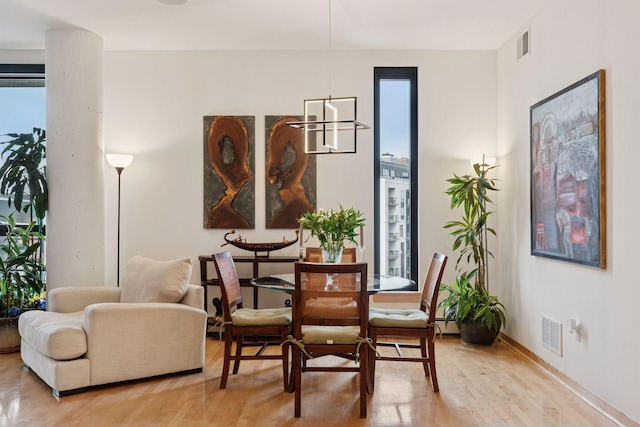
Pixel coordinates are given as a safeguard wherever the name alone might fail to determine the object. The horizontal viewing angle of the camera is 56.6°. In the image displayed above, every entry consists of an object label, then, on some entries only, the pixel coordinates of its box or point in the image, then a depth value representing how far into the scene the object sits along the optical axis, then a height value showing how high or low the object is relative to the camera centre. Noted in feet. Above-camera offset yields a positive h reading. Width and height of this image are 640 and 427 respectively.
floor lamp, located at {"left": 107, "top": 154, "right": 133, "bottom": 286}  18.67 +1.79
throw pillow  14.87 -1.66
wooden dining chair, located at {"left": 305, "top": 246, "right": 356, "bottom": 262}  16.29 -1.04
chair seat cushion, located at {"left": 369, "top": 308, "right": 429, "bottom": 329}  12.96 -2.27
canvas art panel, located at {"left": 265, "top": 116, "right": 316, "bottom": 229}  19.85 +1.35
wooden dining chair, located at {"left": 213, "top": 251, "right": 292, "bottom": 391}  13.23 -2.37
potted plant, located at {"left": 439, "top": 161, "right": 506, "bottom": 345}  17.69 -1.92
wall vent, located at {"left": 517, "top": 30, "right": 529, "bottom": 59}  16.71 +4.94
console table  18.74 -1.44
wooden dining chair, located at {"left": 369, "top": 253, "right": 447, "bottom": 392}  12.96 -2.37
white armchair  13.05 -2.64
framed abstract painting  12.22 +1.02
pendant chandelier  19.53 +2.97
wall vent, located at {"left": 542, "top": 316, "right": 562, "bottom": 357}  14.39 -2.93
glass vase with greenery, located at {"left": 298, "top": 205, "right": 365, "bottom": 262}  13.78 -0.16
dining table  13.16 -1.55
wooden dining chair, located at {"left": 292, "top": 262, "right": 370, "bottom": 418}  11.60 -1.89
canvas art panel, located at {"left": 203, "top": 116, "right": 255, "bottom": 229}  19.88 +1.51
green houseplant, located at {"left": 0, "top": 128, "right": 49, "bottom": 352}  17.34 -0.58
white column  17.51 +1.62
